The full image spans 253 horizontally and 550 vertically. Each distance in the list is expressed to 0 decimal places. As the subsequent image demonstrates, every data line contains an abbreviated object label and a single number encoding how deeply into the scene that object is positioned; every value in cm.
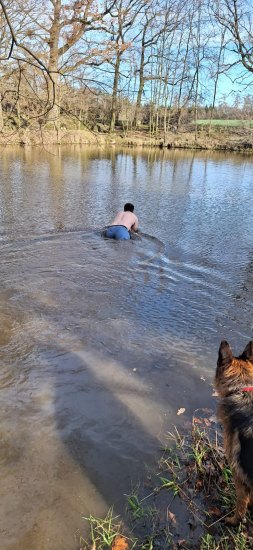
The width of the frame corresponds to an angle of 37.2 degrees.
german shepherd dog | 285
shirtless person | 1132
